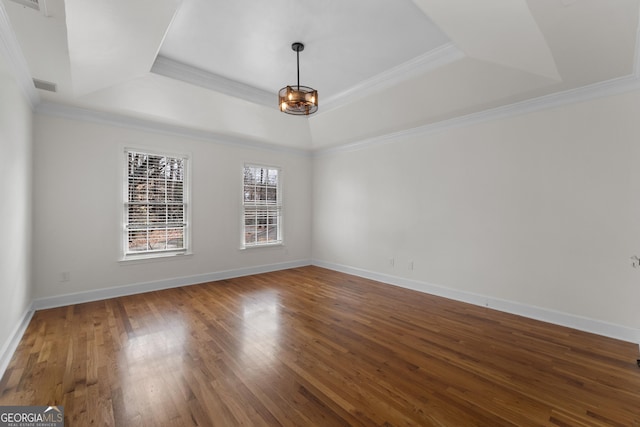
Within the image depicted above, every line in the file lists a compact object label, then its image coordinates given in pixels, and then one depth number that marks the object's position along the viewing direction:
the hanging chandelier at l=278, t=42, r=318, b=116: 3.16
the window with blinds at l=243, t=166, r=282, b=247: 5.87
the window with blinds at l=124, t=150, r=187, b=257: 4.49
